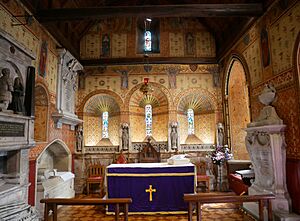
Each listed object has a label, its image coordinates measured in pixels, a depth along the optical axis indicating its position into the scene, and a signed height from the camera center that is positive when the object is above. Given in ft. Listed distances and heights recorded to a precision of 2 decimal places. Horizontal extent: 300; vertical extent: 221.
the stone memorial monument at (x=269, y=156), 14.97 -1.42
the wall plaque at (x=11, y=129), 12.50 +0.50
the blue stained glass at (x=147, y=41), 31.96 +13.37
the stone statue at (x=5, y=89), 12.91 +2.80
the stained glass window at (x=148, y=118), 31.96 +2.61
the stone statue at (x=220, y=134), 29.12 +0.26
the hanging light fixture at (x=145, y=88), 22.36 +4.70
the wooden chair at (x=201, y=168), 27.40 -3.78
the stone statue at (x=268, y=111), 15.99 +1.78
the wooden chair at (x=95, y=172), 26.70 -4.25
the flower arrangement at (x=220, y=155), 26.07 -2.16
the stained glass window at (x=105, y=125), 31.99 +1.67
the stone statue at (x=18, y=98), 14.34 +2.49
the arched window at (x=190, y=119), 32.12 +2.34
